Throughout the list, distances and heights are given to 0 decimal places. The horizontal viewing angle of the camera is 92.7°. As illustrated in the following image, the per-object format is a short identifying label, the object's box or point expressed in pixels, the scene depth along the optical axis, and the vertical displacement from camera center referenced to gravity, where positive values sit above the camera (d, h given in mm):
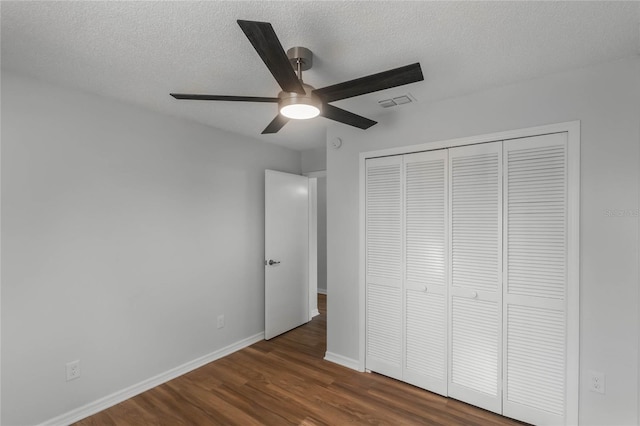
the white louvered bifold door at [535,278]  2072 -471
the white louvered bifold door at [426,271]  2549 -516
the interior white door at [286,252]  3756 -546
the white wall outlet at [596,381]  1944 -1087
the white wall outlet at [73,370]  2232 -1188
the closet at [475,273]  2102 -489
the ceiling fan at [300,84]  1265 +661
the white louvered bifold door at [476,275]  2303 -498
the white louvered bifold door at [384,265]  2773 -504
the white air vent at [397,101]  2488 +924
